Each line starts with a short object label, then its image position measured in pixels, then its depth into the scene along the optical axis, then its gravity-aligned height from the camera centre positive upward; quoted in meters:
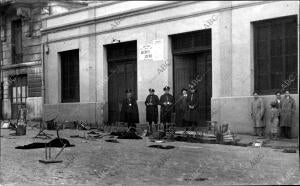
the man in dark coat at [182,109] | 15.21 -0.31
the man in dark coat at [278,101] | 13.85 -0.07
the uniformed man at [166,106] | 16.16 -0.22
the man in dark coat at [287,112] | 13.89 -0.40
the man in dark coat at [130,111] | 17.66 -0.41
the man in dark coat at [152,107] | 16.94 -0.26
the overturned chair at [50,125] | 18.38 -0.97
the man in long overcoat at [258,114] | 13.90 -0.45
